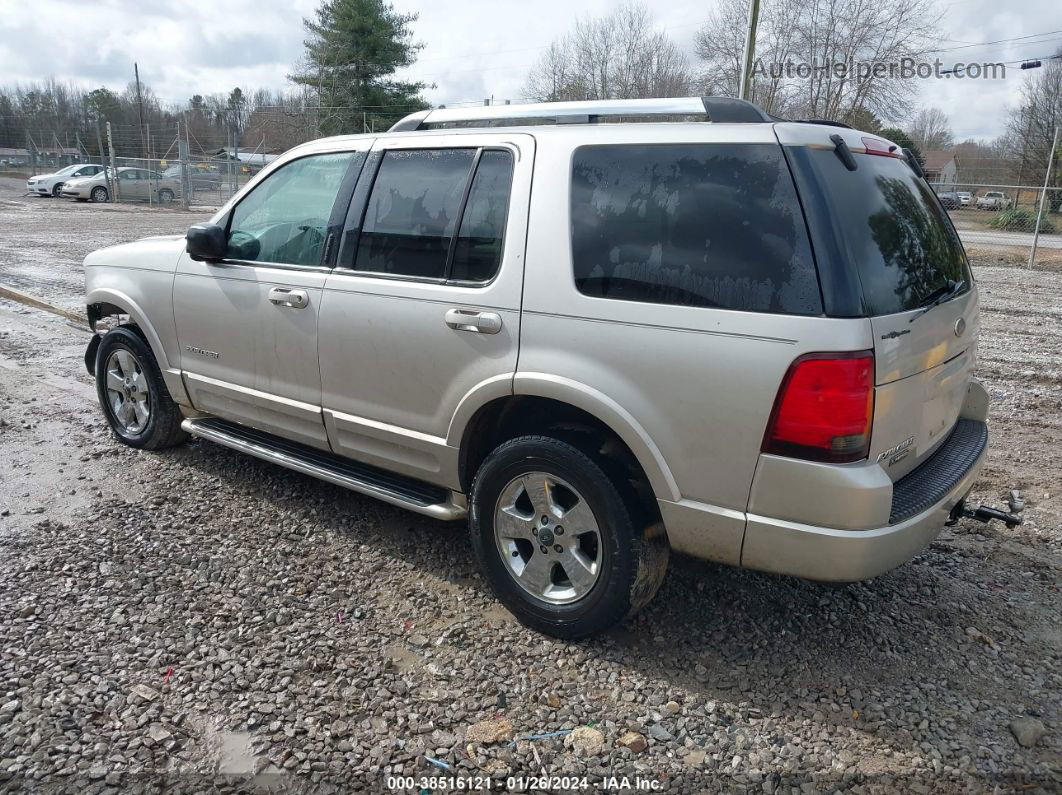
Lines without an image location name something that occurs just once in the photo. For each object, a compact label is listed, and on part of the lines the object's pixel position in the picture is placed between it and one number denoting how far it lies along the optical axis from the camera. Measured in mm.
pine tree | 36719
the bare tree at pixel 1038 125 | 41906
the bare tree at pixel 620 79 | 34906
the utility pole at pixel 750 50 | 17984
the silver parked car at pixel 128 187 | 30859
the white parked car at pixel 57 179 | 32250
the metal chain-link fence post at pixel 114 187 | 30891
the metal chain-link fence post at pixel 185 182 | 30042
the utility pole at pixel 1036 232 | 16031
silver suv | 2604
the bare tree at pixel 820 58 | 29078
